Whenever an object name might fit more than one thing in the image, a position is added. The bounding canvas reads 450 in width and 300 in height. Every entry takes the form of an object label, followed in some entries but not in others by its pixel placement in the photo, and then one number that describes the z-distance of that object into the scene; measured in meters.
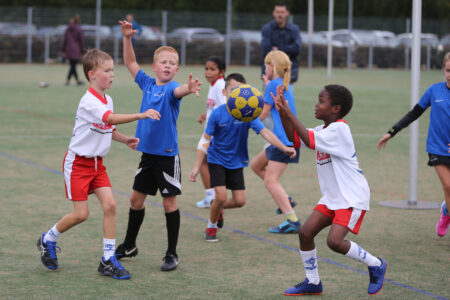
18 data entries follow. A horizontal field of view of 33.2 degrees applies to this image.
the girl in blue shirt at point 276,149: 7.62
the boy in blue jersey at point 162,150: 6.21
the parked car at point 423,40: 42.73
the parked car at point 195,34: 42.41
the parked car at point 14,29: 40.17
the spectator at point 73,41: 27.03
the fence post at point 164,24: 43.05
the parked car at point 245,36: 43.47
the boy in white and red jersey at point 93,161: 5.88
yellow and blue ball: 6.71
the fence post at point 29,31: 39.94
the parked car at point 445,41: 42.78
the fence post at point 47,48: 39.91
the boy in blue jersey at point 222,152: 7.19
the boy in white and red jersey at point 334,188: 5.33
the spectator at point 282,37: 13.78
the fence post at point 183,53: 41.59
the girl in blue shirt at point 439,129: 6.98
